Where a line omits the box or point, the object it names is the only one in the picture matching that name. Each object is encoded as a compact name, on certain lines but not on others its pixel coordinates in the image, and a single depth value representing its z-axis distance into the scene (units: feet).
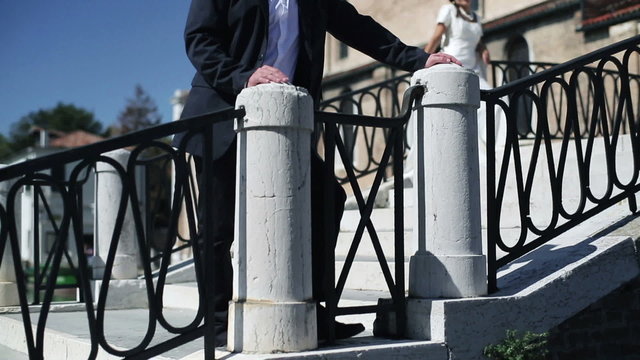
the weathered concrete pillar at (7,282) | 22.57
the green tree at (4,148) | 282.38
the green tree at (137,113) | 222.28
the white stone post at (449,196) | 13.70
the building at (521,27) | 56.70
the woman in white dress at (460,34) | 31.19
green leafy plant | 13.68
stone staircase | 13.15
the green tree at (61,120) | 306.55
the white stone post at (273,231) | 11.78
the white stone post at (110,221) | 22.91
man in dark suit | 12.85
